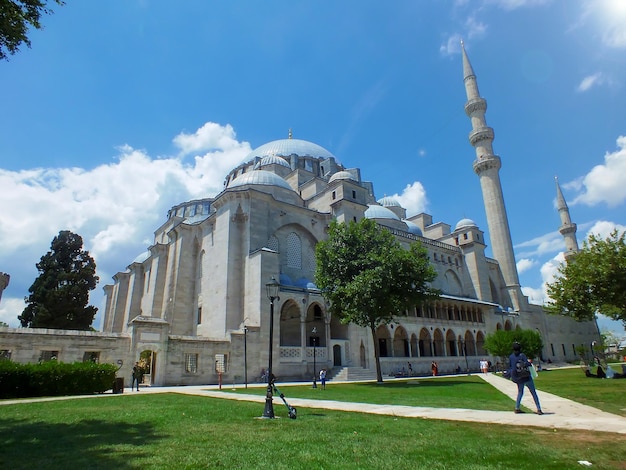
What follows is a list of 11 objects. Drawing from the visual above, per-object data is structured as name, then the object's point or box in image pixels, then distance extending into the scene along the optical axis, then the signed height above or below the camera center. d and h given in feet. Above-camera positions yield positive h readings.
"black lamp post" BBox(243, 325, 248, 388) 78.34 +3.32
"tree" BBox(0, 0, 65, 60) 25.03 +21.70
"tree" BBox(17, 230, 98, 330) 104.22 +20.55
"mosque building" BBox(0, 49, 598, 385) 76.74 +20.19
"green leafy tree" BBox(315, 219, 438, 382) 70.79 +15.30
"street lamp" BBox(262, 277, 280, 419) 27.14 -1.46
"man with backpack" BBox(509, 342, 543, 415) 27.17 -1.03
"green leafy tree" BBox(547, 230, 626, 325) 64.80 +11.78
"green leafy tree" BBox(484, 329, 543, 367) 101.96 +3.50
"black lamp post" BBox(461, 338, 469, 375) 123.44 +2.52
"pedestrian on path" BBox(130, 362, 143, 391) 63.36 -1.18
